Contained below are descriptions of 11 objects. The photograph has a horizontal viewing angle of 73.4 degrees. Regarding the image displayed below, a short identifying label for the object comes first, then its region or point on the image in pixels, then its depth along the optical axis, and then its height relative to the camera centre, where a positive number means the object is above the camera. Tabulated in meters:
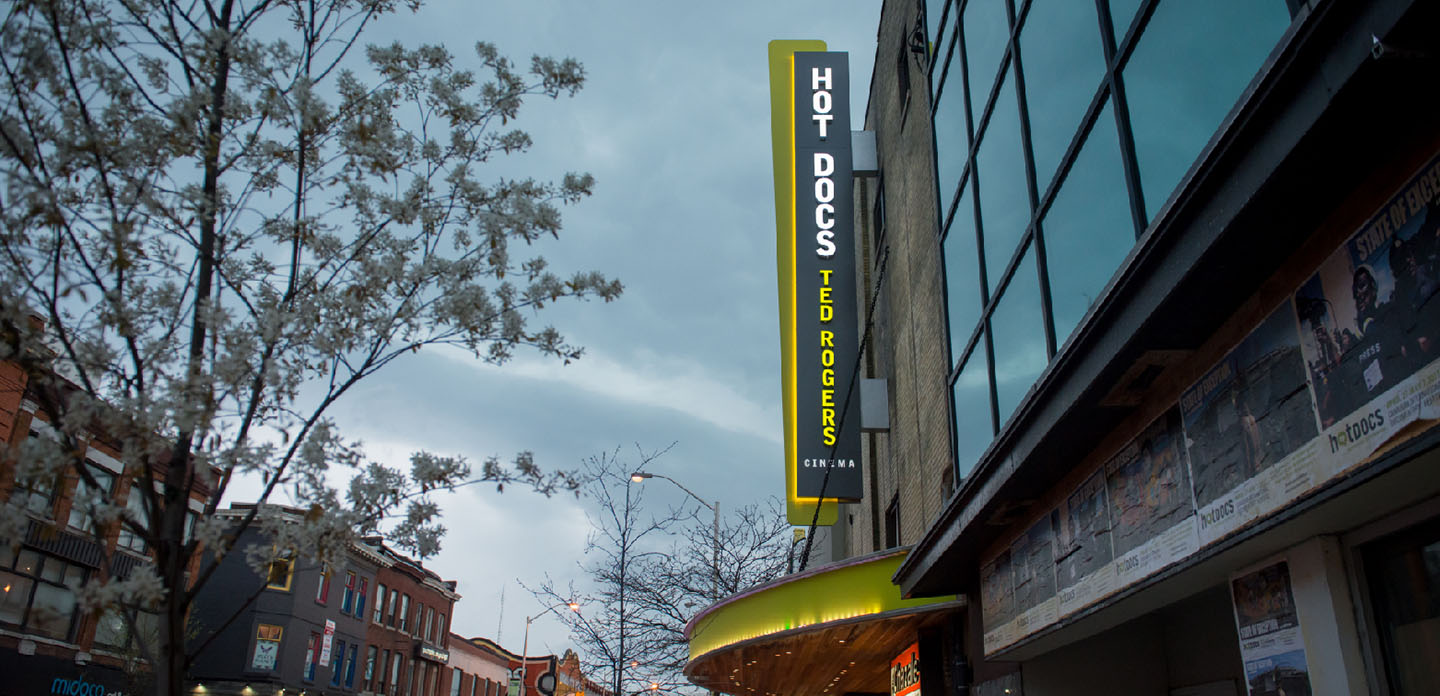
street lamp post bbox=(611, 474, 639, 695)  20.95 +1.38
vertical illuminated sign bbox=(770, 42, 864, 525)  18.75 +8.57
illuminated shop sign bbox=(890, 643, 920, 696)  13.48 +0.84
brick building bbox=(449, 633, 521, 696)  61.34 +3.42
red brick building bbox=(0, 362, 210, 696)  24.64 +2.71
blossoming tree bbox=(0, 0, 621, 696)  4.52 +2.29
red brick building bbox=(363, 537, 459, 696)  49.28 +4.48
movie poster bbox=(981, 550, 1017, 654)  9.57 +1.28
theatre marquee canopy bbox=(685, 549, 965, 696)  12.43 +1.37
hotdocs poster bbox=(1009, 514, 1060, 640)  8.48 +1.36
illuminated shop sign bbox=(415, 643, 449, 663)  53.16 +3.55
